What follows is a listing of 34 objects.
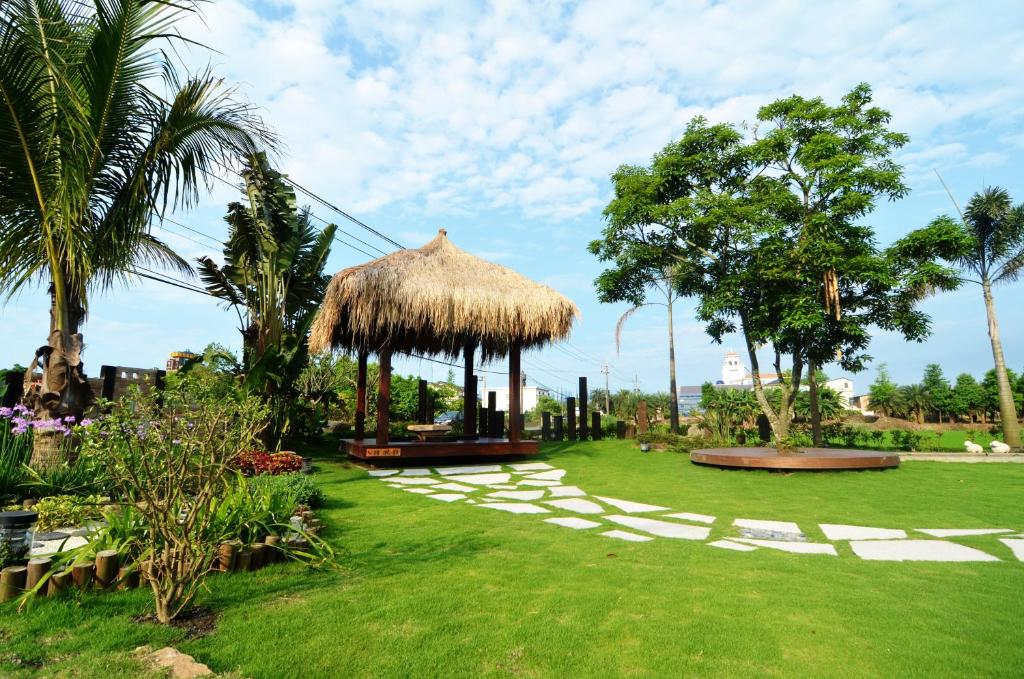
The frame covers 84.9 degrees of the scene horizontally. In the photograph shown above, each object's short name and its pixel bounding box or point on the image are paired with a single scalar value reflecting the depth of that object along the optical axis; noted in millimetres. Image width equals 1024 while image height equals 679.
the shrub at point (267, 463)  7125
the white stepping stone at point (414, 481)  8092
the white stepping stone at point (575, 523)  4951
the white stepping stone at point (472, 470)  9633
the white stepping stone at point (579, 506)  5730
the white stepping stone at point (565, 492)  6820
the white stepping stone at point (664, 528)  4617
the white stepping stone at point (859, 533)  4542
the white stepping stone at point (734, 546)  4117
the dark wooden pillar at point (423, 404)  14209
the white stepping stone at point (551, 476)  8476
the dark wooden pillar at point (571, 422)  15445
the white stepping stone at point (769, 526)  4844
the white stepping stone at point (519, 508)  5719
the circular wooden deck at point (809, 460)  8758
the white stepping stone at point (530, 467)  9922
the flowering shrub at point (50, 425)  4793
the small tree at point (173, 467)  2568
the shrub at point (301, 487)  5020
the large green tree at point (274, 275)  10086
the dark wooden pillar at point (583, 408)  14702
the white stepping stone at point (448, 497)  6543
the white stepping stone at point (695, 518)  5238
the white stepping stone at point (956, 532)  4605
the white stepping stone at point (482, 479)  8352
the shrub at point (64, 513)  3863
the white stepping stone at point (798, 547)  4074
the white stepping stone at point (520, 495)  6730
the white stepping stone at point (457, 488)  7410
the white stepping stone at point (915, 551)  3887
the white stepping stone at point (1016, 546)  3922
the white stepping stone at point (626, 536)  4453
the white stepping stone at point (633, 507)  5766
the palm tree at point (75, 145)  4883
